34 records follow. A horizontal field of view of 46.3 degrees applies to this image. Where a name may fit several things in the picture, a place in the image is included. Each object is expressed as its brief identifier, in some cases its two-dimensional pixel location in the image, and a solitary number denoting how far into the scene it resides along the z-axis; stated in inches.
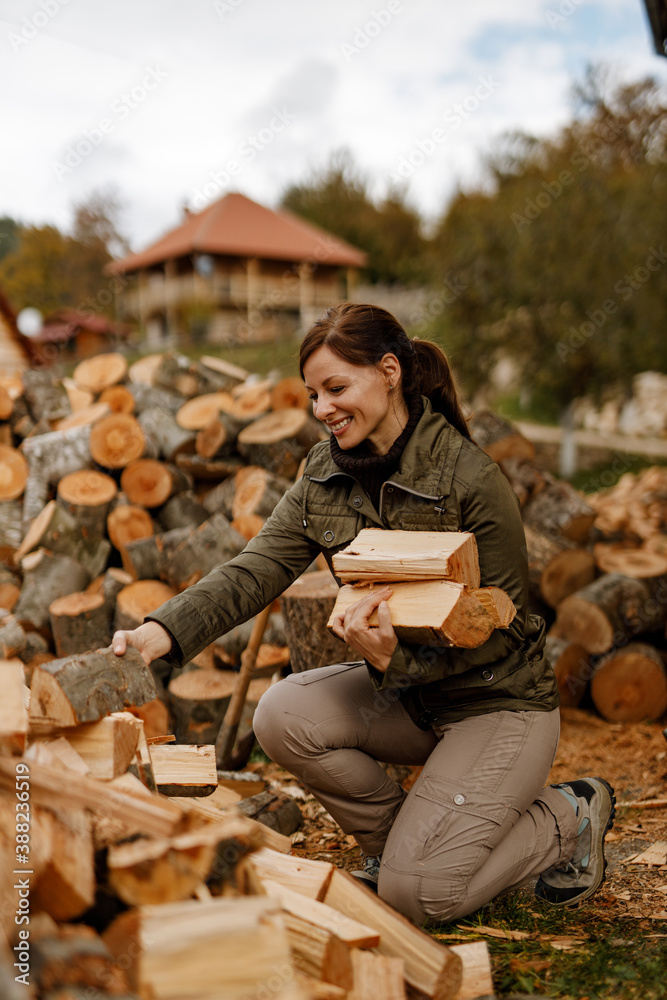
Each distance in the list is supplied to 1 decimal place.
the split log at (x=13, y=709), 59.0
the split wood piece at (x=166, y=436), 186.2
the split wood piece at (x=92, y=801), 55.1
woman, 77.3
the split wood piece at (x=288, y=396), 185.5
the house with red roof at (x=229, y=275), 852.0
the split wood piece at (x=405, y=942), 60.9
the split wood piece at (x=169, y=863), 53.0
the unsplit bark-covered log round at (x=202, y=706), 139.4
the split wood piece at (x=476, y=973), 63.3
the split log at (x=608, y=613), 165.9
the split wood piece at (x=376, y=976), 57.9
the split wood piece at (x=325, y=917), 59.8
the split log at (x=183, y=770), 81.7
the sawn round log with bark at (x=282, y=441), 174.4
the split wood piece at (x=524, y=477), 196.4
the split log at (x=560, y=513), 188.7
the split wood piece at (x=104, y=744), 67.7
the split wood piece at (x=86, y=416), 188.1
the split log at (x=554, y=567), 176.6
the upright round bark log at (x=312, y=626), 118.2
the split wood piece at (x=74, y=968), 48.9
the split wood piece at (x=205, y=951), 48.2
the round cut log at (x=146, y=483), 174.4
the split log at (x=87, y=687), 68.4
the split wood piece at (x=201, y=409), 188.3
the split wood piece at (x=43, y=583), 155.8
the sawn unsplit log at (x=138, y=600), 152.5
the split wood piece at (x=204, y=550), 153.2
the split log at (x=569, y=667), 160.4
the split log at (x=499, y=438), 203.5
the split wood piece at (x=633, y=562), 177.3
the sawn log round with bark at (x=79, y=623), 151.6
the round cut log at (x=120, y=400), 198.7
